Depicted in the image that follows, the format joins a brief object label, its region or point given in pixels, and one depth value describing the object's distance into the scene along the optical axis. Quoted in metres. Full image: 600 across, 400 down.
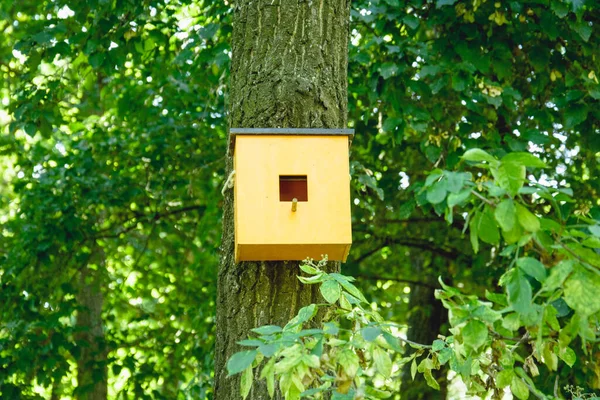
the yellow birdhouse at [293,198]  5.40
